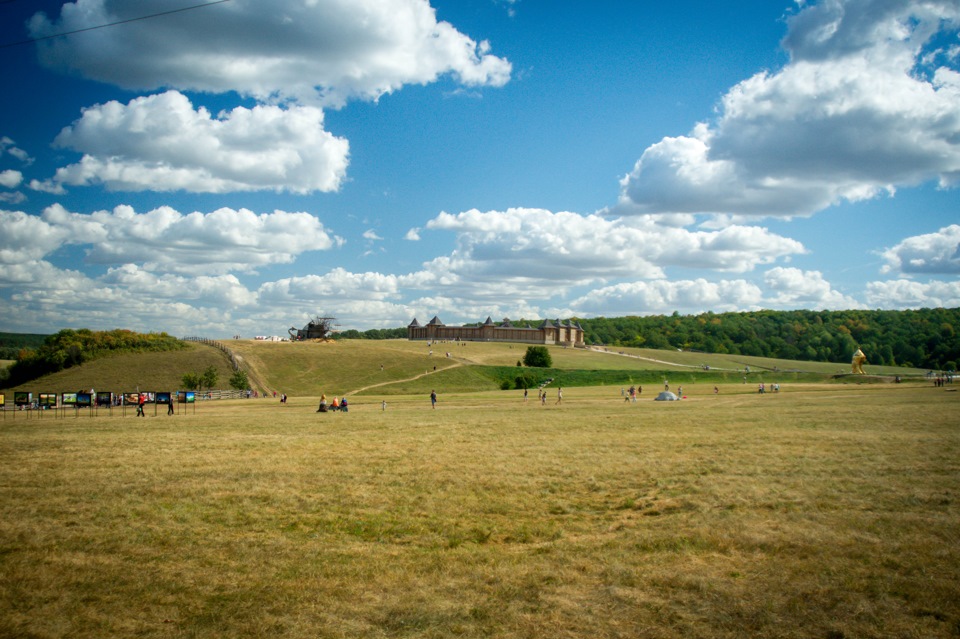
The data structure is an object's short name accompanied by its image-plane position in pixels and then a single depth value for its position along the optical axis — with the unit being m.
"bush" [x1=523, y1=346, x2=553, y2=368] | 107.06
